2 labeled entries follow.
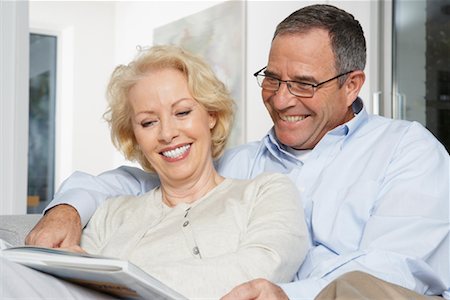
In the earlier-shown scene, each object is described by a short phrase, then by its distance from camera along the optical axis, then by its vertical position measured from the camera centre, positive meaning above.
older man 2.06 -0.03
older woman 1.99 -0.05
